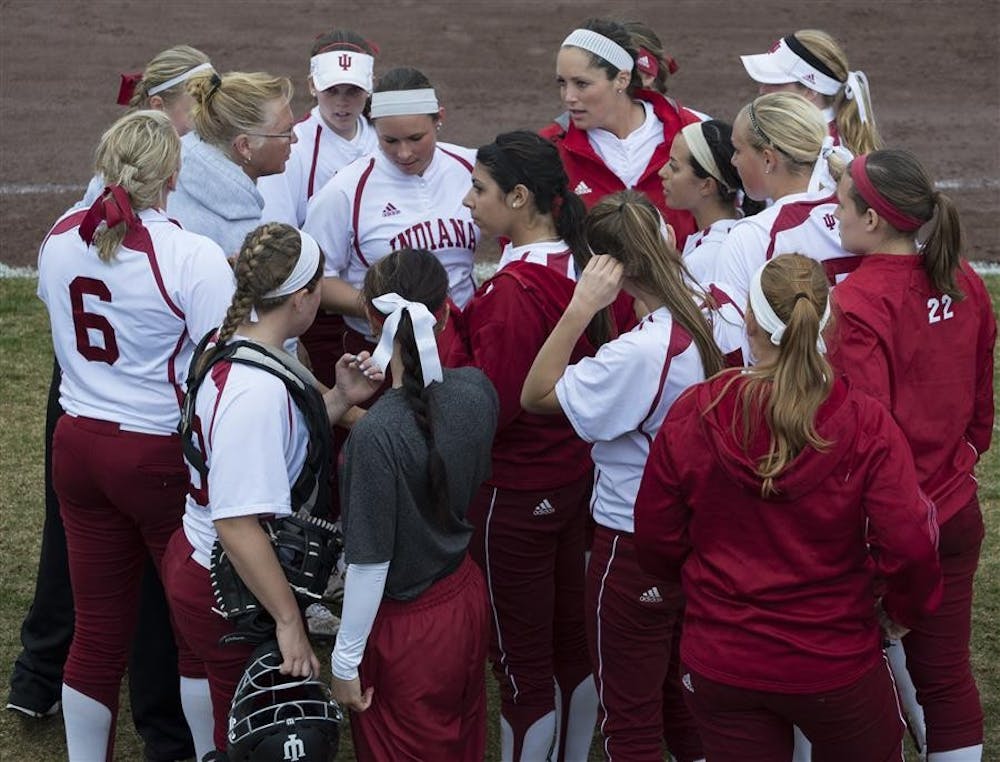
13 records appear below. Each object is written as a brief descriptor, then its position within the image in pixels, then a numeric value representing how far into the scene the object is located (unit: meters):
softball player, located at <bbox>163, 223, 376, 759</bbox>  6.58
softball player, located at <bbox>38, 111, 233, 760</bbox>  7.62
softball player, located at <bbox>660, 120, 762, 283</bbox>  8.78
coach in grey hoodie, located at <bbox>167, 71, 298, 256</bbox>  8.57
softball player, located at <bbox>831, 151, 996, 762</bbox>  7.11
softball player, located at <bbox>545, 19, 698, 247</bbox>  10.22
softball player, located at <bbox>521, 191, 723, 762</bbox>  7.13
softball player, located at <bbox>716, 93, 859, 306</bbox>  8.06
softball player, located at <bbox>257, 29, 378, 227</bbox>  10.55
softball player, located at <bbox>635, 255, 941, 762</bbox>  6.13
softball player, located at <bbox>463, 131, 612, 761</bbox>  7.85
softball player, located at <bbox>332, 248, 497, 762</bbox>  6.46
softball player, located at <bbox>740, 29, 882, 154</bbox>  9.93
